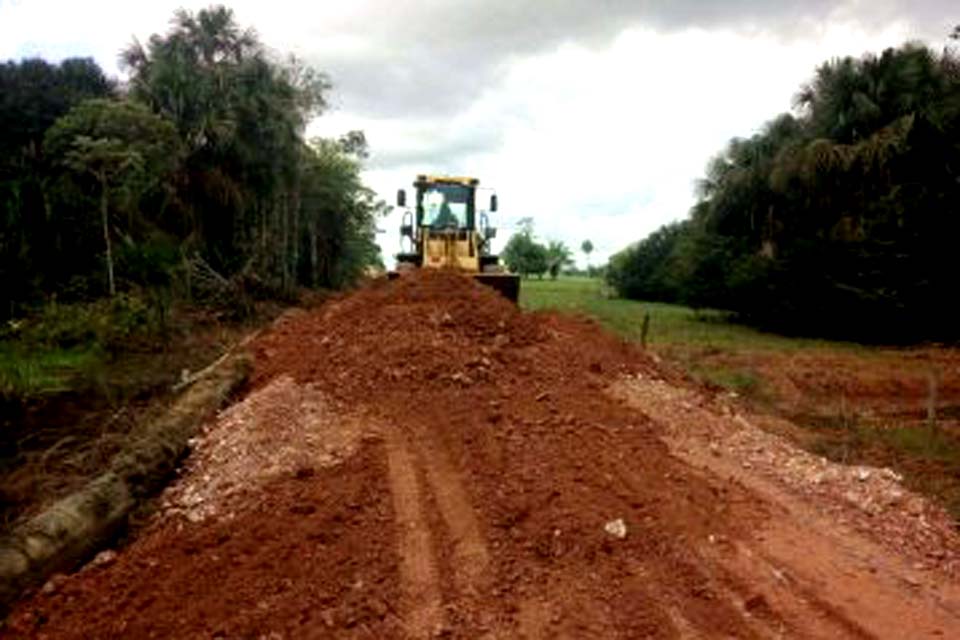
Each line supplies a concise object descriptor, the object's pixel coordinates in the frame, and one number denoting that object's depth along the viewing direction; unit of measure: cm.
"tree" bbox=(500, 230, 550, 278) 11307
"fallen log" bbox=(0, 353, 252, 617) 785
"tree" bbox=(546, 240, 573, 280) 12106
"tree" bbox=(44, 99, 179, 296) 2612
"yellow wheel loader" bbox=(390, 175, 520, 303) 2405
